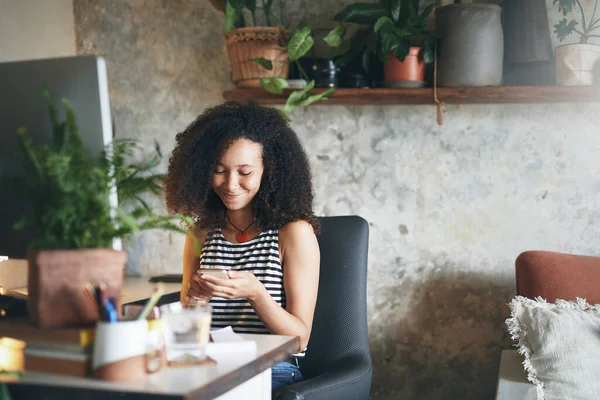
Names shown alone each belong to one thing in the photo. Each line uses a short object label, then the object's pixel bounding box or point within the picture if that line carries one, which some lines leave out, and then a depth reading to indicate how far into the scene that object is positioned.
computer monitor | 1.26
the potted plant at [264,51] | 2.62
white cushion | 1.96
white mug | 1.09
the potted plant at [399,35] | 2.51
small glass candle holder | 1.21
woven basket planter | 2.66
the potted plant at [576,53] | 2.41
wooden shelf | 2.45
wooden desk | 1.05
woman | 1.96
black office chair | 2.04
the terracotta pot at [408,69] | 2.56
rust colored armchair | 2.17
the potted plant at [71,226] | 1.13
